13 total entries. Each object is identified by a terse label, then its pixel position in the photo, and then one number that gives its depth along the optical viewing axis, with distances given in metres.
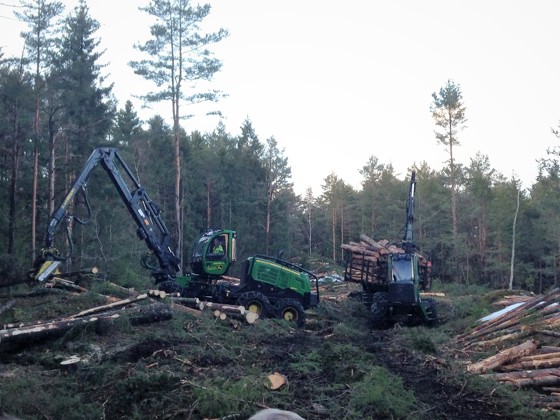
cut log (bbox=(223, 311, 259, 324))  15.84
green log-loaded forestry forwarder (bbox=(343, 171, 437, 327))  19.45
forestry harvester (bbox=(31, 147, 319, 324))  18.08
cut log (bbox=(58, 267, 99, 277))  19.57
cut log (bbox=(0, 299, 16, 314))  15.56
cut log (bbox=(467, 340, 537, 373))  10.70
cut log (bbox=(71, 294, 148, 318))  14.74
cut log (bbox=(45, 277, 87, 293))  18.77
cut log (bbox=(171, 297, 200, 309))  16.53
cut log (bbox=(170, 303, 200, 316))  15.67
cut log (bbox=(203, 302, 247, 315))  16.02
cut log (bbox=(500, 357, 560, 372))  10.20
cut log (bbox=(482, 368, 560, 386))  9.39
